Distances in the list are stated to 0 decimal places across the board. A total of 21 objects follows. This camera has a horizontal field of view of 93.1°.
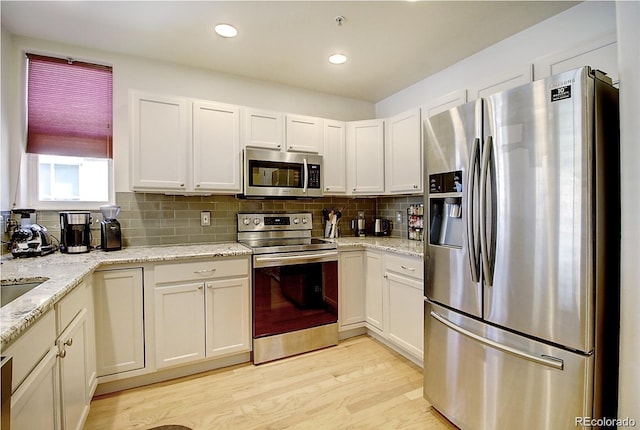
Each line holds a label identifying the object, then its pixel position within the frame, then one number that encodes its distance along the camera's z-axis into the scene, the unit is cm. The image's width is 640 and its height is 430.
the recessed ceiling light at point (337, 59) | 257
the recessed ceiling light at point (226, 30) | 215
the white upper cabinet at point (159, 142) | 235
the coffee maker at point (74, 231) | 217
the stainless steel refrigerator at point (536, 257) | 121
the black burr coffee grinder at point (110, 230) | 229
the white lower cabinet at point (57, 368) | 99
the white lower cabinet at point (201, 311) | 215
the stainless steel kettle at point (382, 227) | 346
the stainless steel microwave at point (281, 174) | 264
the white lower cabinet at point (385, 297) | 232
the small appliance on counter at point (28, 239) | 201
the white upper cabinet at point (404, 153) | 274
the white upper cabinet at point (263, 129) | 271
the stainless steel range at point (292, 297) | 243
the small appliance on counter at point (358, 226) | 349
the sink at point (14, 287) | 140
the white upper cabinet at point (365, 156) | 309
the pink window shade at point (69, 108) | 235
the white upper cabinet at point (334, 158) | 308
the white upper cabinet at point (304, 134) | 289
